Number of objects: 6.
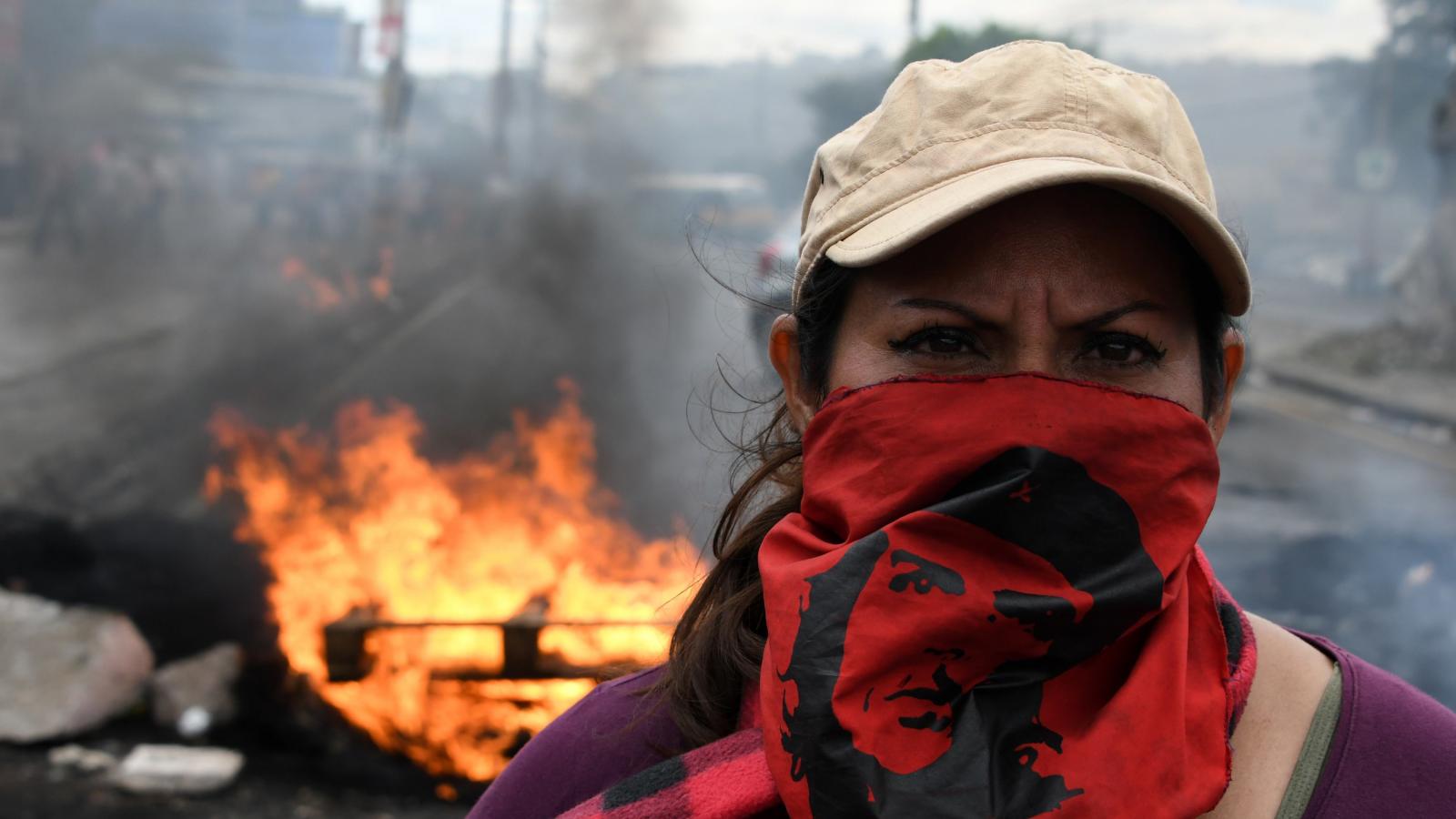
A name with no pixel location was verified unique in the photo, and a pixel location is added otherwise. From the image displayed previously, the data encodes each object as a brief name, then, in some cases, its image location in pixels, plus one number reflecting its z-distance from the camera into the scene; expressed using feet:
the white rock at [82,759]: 15.01
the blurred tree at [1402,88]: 90.53
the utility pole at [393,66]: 74.84
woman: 3.79
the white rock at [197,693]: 16.30
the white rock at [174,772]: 14.53
